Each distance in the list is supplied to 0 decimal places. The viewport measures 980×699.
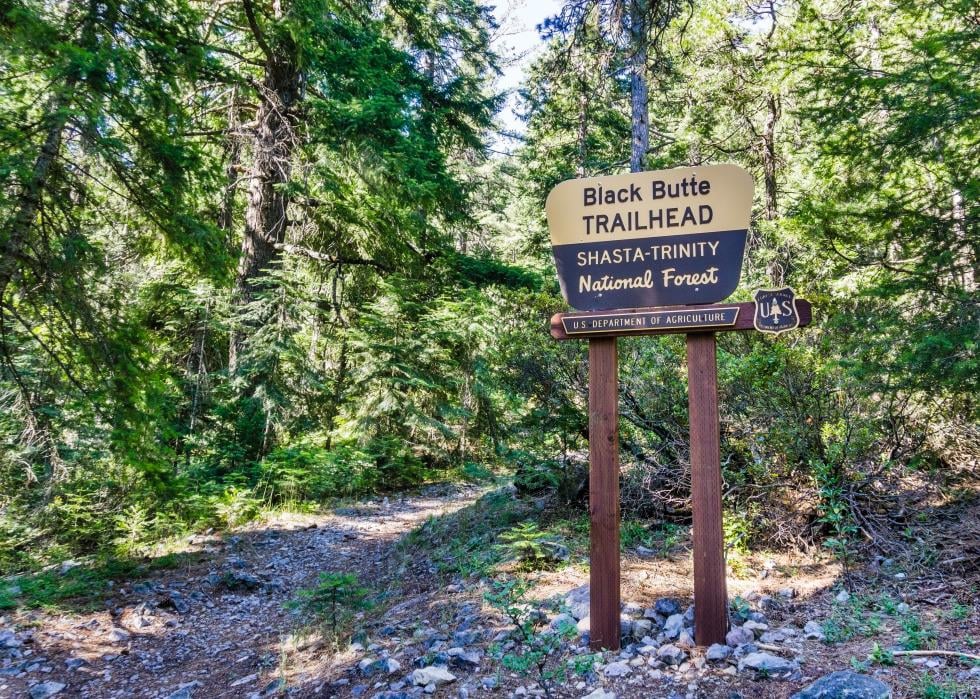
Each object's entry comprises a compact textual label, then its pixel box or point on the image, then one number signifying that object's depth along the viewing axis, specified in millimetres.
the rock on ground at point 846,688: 3055
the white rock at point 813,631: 4055
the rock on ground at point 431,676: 4000
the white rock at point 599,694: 3560
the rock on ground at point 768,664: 3625
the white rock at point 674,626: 4348
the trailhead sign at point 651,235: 4387
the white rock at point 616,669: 3869
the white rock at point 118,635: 5558
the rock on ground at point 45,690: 4535
